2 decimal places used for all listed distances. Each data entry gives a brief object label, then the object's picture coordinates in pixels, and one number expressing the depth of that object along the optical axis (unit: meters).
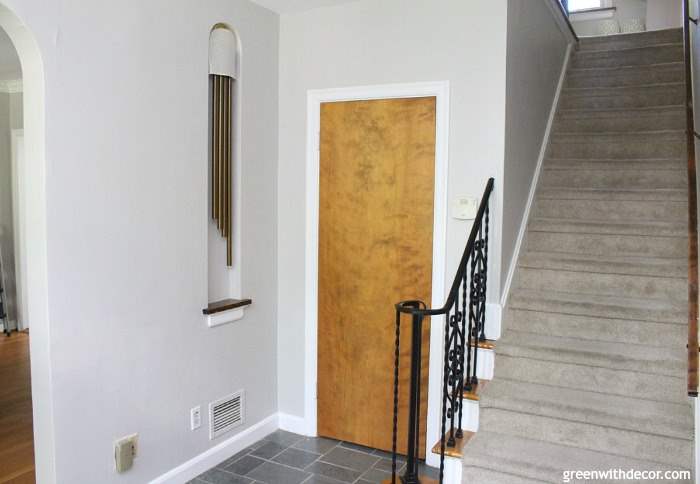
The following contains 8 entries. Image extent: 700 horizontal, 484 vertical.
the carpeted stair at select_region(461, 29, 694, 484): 2.66
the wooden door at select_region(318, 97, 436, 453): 3.42
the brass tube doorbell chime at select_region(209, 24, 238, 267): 3.21
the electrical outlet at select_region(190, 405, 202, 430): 3.20
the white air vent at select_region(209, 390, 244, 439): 3.35
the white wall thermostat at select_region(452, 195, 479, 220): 3.22
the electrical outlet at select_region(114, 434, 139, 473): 2.74
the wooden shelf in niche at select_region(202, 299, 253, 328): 3.26
